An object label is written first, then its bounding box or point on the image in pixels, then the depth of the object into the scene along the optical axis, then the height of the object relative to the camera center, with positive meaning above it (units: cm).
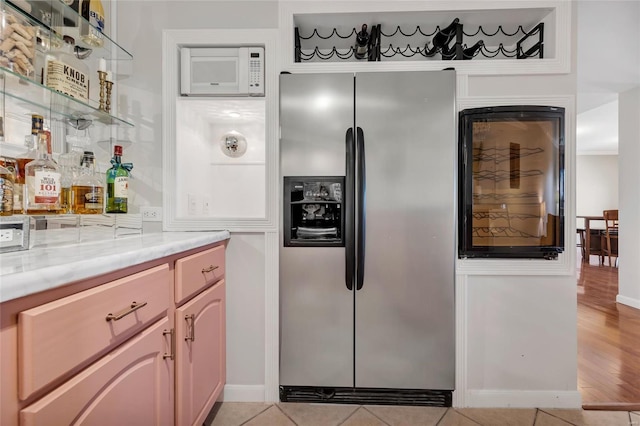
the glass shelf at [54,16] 119 +85
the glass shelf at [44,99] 114 +48
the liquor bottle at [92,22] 149 +96
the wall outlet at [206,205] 217 +4
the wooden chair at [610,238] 578 -49
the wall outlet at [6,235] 93 -8
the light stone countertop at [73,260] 60 -13
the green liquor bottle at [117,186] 156 +13
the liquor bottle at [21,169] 110 +16
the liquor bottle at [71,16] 138 +89
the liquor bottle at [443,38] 180 +106
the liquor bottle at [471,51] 179 +98
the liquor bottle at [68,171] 131 +18
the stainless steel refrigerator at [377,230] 168 -10
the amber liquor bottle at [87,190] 136 +9
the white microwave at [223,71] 178 +83
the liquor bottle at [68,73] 127 +60
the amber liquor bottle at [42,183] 113 +10
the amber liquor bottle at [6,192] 102 +6
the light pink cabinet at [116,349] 61 -38
